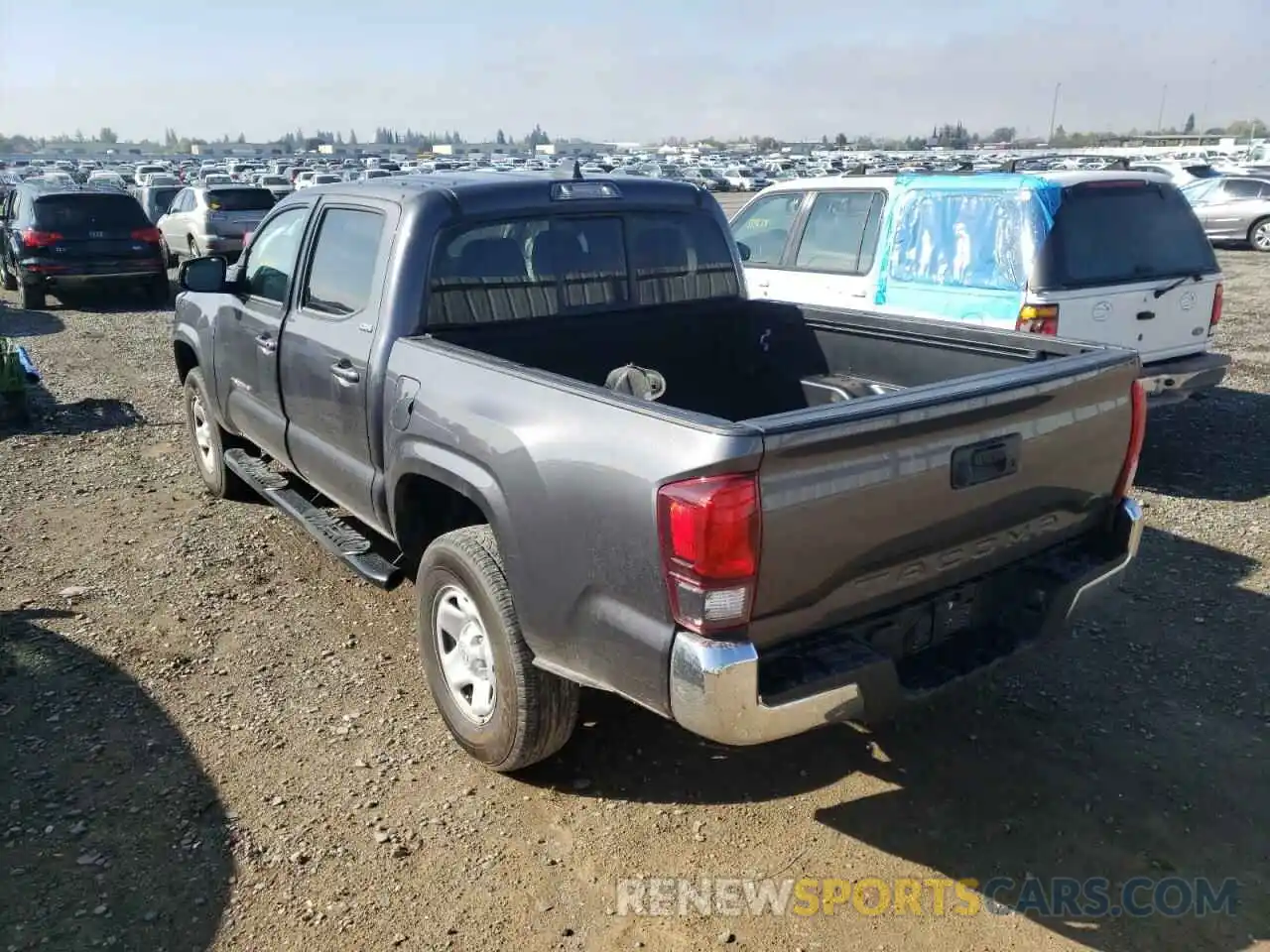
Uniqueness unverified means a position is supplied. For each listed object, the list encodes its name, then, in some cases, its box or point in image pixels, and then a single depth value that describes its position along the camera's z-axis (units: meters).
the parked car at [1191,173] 20.91
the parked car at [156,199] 22.41
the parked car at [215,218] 16.89
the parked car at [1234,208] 19.77
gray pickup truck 2.56
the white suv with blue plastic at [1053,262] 6.06
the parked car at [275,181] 32.84
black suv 13.77
